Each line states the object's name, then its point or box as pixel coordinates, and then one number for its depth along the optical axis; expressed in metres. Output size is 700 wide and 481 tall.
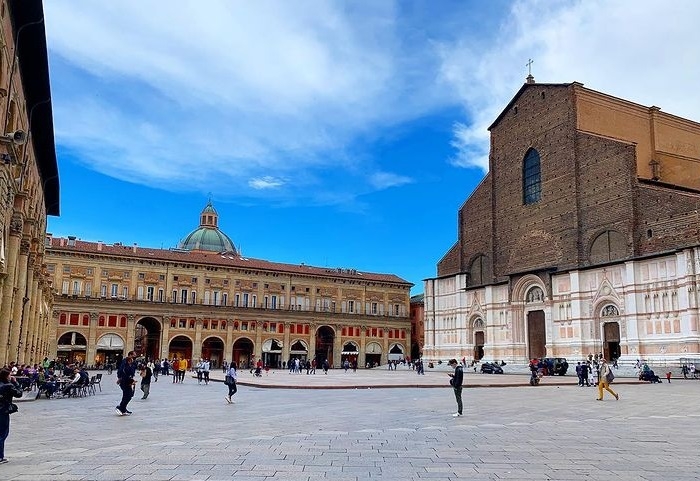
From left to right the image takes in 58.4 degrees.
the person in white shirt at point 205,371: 32.09
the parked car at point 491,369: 47.72
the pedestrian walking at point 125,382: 14.94
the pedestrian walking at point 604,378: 20.50
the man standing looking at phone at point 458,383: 15.29
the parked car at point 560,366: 42.81
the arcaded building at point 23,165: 17.84
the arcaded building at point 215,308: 63.22
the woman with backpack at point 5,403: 8.69
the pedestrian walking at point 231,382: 19.19
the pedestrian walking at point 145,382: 20.41
